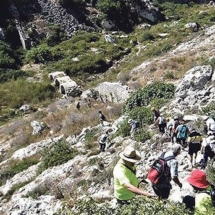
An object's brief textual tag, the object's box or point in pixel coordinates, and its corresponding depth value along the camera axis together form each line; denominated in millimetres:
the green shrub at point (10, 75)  36875
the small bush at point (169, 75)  23519
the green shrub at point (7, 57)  39544
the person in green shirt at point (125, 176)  6688
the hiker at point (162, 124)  14219
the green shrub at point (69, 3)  50656
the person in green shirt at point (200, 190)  5887
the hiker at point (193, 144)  10750
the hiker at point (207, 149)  10219
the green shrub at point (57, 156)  15852
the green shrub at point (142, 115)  16122
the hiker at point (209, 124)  11360
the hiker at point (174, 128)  12422
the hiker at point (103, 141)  15365
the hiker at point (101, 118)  19616
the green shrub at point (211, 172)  7494
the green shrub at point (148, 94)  19592
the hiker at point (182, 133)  11930
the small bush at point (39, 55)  40219
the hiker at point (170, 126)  13348
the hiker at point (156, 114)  15406
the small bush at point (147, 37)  42050
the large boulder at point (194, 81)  17406
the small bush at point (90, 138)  16609
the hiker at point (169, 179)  7456
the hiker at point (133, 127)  15163
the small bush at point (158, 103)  17600
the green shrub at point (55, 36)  44750
